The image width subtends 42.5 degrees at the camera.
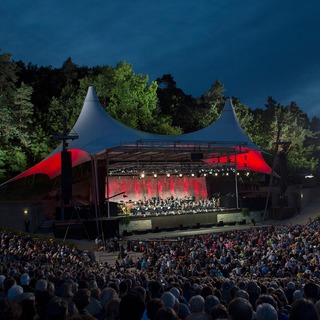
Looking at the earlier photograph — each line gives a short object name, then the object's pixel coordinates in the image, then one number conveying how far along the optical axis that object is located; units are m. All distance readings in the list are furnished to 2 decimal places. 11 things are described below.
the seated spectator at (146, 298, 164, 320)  3.18
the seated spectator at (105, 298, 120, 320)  3.65
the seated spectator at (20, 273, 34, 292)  6.11
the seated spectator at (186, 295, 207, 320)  3.65
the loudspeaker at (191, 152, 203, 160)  23.95
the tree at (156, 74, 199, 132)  42.28
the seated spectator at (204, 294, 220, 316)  3.86
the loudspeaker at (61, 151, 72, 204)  16.25
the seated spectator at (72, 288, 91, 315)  4.14
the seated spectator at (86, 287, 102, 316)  4.16
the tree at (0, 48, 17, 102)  29.38
